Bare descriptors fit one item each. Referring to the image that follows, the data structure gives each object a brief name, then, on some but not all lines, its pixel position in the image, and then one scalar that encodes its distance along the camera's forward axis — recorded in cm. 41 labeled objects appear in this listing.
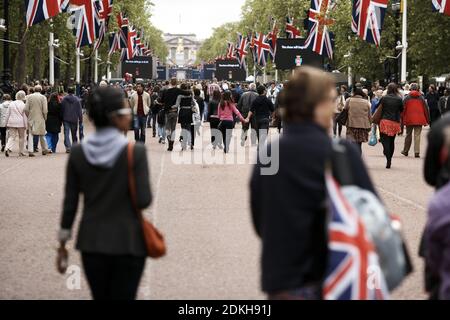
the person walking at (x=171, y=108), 2617
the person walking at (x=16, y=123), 2520
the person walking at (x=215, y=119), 2681
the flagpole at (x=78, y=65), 5620
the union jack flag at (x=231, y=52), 9638
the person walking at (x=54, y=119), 2636
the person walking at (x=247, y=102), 3078
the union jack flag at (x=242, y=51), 7756
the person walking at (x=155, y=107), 3088
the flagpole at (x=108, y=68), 7749
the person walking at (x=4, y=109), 2546
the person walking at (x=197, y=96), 3128
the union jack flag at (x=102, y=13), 4525
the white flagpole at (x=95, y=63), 7169
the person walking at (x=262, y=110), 2588
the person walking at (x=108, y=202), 554
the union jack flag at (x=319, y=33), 4091
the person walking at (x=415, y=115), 2397
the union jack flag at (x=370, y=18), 3584
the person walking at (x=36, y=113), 2538
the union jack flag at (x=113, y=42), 6091
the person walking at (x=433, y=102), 3725
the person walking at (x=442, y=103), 3551
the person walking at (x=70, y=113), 2606
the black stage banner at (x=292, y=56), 4271
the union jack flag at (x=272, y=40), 6225
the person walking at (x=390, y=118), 2062
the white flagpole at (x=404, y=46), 4341
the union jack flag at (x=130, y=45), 6019
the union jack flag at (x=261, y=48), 6569
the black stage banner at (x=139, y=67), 6544
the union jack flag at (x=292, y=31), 5514
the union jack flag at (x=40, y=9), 3145
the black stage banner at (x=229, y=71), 7950
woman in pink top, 2484
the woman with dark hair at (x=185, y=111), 2523
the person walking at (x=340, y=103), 2881
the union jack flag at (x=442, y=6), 3025
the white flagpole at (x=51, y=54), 4719
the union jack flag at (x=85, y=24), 3856
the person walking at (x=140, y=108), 2659
